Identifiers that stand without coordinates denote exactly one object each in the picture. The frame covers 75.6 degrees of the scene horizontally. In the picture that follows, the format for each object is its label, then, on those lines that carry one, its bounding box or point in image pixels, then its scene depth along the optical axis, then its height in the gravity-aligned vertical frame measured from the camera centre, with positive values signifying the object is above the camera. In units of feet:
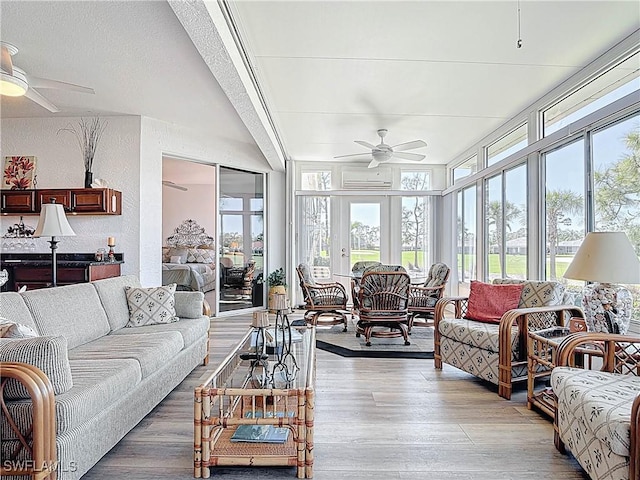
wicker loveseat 10.03 -2.40
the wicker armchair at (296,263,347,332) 18.04 -2.39
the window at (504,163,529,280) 16.88 +0.94
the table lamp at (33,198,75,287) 12.98 +0.65
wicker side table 8.66 -2.58
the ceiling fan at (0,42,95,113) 10.36 +4.34
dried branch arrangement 17.58 +4.71
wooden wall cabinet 16.57 +1.77
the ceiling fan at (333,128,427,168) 18.53 +4.24
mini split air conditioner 26.27 +4.13
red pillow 11.81 -1.67
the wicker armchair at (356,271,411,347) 15.29 -2.11
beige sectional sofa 5.81 -2.26
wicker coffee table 6.51 -2.98
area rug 14.12 -3.79
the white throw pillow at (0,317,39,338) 6.51 -1.40
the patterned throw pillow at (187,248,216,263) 32.91 -0.92
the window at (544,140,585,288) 13.16 +1.31
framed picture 17.69 +3.02
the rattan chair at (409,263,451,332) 17.66 -2.28
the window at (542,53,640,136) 11.08 +4.56
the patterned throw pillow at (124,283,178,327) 11.68 -1.80
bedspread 27.27 -2.14
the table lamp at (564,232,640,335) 8.27 -0.63
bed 30.38 -0.60
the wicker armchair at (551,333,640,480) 5.36 -2.37
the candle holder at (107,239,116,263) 16.97 -0.39
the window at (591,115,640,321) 10.65 +1.77
